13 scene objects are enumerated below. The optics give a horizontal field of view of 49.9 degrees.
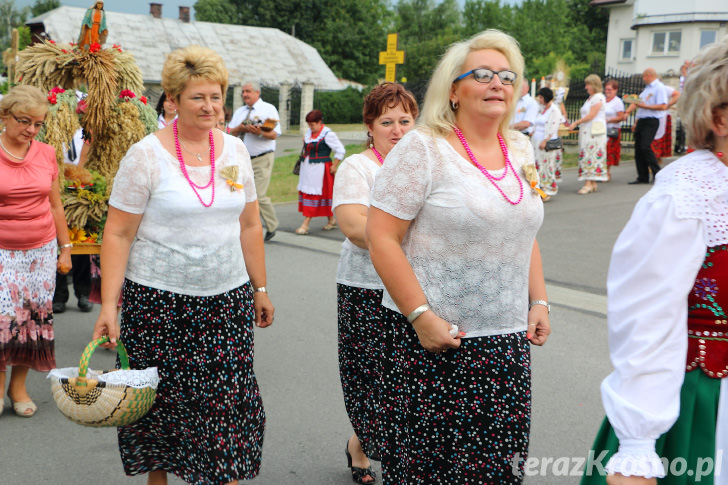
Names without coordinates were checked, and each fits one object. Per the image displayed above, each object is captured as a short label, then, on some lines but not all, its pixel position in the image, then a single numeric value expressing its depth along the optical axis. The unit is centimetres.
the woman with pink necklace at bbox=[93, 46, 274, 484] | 334
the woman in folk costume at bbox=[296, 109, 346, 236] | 1164
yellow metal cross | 1435
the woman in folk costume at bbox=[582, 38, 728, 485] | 190
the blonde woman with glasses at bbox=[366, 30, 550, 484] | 268
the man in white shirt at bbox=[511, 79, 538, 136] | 1451
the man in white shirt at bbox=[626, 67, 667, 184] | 1493
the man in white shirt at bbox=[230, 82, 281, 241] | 1120
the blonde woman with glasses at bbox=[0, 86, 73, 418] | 481
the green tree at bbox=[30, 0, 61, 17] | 7888
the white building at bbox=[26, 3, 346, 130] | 5038
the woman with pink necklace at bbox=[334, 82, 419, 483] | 374
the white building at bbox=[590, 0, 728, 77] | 4659
